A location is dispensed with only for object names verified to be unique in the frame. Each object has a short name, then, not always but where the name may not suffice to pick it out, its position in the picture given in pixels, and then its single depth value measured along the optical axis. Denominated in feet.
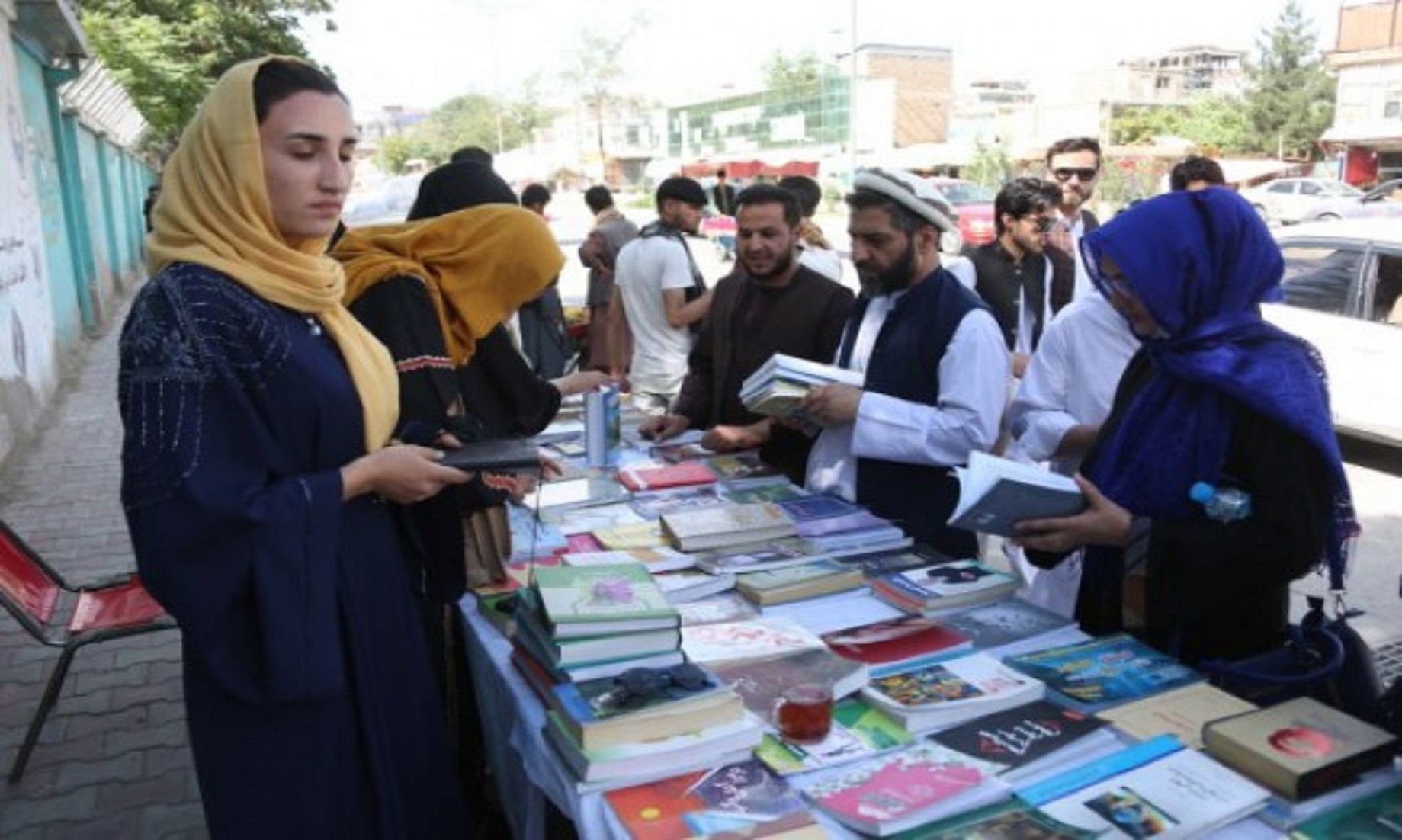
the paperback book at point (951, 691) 5.28
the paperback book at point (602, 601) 5.39
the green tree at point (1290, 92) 146.92
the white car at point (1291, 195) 77.41
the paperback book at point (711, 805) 4.42
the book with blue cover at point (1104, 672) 5.57
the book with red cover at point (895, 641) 6.05
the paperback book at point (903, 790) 4.44
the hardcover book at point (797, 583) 6.86
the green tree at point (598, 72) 197.06
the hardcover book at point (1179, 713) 5.20
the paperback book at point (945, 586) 6.71
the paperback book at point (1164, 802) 4.41
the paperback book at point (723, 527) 7.86
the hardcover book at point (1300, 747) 4.60
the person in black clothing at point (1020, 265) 14.55
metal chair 9.92
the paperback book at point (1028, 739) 4.91
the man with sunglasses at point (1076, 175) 15.72
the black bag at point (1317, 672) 5.56
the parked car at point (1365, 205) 57.47
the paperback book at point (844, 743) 4.92
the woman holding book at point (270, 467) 5.03
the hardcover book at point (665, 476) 9.73
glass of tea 5.07
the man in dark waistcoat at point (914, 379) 8.41
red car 63.16
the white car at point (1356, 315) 20.20
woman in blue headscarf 5.76
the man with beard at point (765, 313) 11.34
